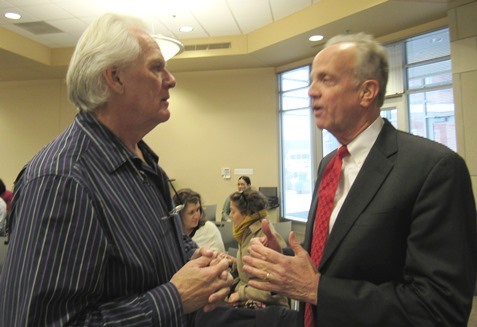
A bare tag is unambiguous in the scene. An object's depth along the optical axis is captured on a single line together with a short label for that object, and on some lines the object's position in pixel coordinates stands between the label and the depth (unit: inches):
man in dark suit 41.9
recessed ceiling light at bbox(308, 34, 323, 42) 227.8
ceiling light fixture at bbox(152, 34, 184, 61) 139.5
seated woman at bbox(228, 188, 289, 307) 97.2
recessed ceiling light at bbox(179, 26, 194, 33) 244.8
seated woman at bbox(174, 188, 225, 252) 131.6
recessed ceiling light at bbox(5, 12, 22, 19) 219.9
